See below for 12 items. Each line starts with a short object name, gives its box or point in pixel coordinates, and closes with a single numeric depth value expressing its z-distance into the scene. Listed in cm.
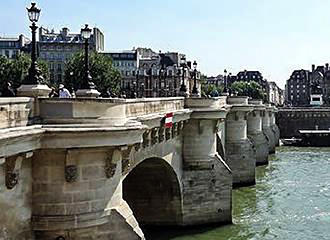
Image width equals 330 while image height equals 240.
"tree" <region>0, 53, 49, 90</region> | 7165
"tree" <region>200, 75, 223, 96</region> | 13929
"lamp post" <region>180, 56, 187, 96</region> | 3994
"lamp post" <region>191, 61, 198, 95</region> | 3853
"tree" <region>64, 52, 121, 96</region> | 7631
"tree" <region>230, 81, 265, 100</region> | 17346
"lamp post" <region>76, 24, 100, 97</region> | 1797
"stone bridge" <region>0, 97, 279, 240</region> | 1261
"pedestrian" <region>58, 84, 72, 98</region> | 2061
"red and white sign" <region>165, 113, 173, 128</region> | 2438
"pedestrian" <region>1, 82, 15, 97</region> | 1645
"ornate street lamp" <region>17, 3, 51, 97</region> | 1408
